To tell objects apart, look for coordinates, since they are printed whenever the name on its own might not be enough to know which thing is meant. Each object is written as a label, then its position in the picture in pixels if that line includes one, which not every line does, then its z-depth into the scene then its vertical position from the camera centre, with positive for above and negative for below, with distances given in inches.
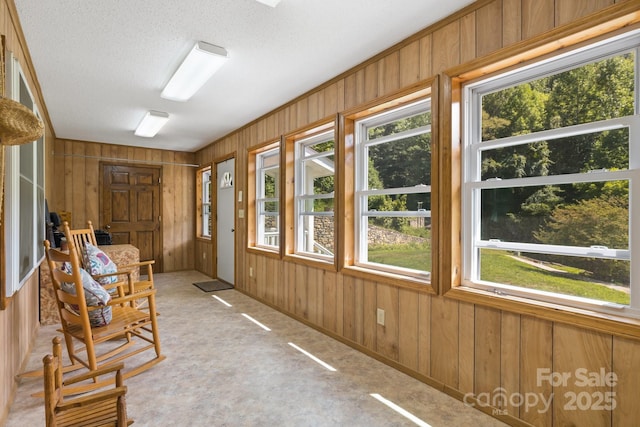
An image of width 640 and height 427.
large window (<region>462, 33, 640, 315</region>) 62.6 +6.3
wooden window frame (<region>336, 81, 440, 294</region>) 88.2 +8.5
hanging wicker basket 45.9 +12.5
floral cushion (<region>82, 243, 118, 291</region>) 108.8 -17.1
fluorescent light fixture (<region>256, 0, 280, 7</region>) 75.2 +46.8
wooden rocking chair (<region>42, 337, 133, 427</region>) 42.3 -25.6
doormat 198.4 -45.7
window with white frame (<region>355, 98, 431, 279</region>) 98.4 +6.3
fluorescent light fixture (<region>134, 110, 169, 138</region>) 162.1 +45.8
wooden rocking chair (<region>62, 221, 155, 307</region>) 101.7 -17.9
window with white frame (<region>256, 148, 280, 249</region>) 175.3 +6.9
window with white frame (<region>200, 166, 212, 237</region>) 259.1 +7.2
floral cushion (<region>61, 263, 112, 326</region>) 89.0 -22.6
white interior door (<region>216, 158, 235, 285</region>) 206.7 -5.8
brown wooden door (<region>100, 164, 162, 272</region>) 232.8 +3.2
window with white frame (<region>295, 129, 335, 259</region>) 136.2 +6.7
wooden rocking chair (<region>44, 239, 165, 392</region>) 86.4 -31.2
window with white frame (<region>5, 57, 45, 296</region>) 75.1 +2.0
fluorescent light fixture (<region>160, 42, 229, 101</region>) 97.9 +45.5
